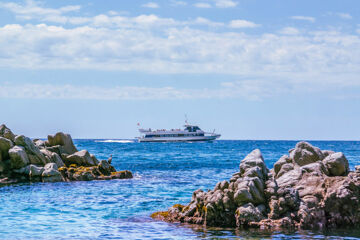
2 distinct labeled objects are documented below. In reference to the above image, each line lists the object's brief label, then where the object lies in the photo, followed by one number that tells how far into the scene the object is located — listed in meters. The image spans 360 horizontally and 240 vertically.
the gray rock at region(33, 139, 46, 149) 45.44
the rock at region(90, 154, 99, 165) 45.90
